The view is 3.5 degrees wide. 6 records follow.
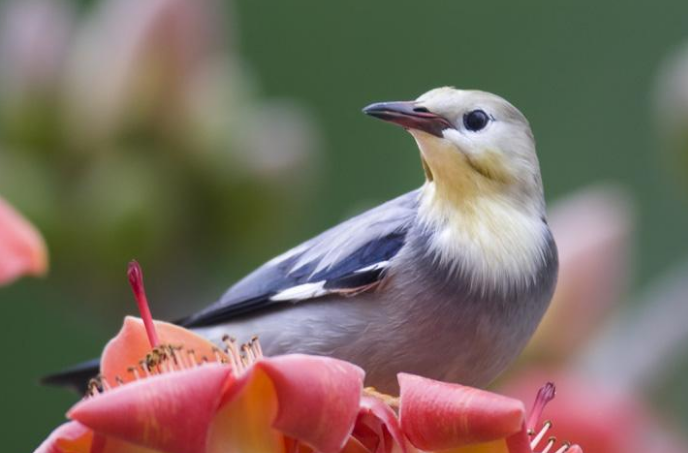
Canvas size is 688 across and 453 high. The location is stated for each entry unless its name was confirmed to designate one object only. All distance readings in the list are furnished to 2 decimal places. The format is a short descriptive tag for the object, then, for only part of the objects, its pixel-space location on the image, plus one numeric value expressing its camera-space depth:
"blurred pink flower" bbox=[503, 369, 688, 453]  3.84
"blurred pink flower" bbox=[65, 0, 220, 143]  4.53
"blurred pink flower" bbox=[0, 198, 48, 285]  3.50
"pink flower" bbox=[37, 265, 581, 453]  3.39
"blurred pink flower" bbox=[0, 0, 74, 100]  4.52
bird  3.56
